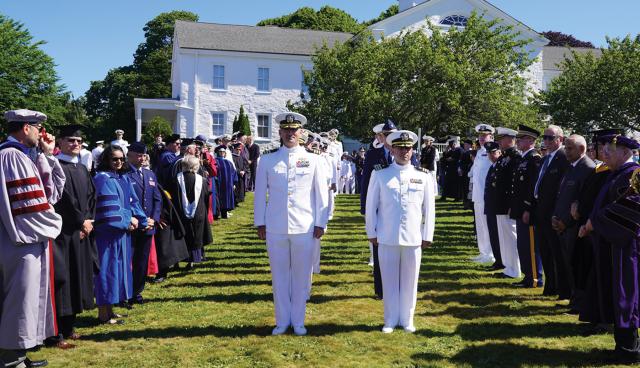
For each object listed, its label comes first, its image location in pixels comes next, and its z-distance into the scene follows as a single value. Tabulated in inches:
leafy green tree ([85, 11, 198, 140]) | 2434.8
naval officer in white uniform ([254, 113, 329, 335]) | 264.5
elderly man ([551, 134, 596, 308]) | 297.0
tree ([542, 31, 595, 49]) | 2709.2
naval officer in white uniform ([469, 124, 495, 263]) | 442.0
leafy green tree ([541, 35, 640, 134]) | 1348.4
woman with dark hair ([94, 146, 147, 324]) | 278.5
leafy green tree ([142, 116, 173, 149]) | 1464.9
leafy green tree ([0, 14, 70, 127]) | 1713.8
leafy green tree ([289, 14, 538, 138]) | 1288.1
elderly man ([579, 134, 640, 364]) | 225.9
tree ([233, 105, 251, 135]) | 1545.3
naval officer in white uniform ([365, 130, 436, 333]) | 263.1
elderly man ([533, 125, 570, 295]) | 328.8
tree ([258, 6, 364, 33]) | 2532.0
